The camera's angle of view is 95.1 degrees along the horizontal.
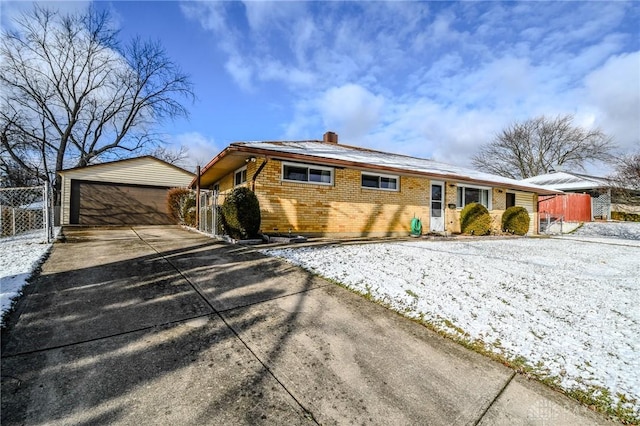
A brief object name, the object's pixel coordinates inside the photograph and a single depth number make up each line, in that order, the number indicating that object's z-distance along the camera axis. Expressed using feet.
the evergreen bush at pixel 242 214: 24.39
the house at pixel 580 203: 67.77
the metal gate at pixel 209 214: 28.58
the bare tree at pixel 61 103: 64.44
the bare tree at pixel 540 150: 101.81
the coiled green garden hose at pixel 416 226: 35.83
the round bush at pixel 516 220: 41.91
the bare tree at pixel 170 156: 87.86
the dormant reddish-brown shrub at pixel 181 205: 43.90
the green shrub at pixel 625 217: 58.97
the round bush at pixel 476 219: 37.70
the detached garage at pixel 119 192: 47.55
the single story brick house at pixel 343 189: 28.68
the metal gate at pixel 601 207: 70.64
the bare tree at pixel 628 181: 38.96
